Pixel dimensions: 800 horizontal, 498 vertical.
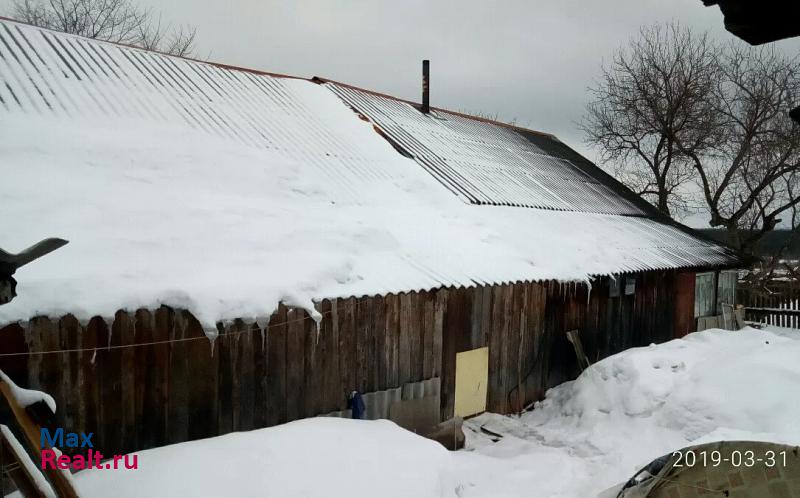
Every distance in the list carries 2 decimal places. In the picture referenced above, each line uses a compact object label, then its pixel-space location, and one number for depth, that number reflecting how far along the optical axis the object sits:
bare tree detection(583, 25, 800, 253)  20.53
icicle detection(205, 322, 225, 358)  4.49
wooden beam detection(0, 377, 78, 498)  2.90
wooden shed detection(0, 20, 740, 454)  4.37
